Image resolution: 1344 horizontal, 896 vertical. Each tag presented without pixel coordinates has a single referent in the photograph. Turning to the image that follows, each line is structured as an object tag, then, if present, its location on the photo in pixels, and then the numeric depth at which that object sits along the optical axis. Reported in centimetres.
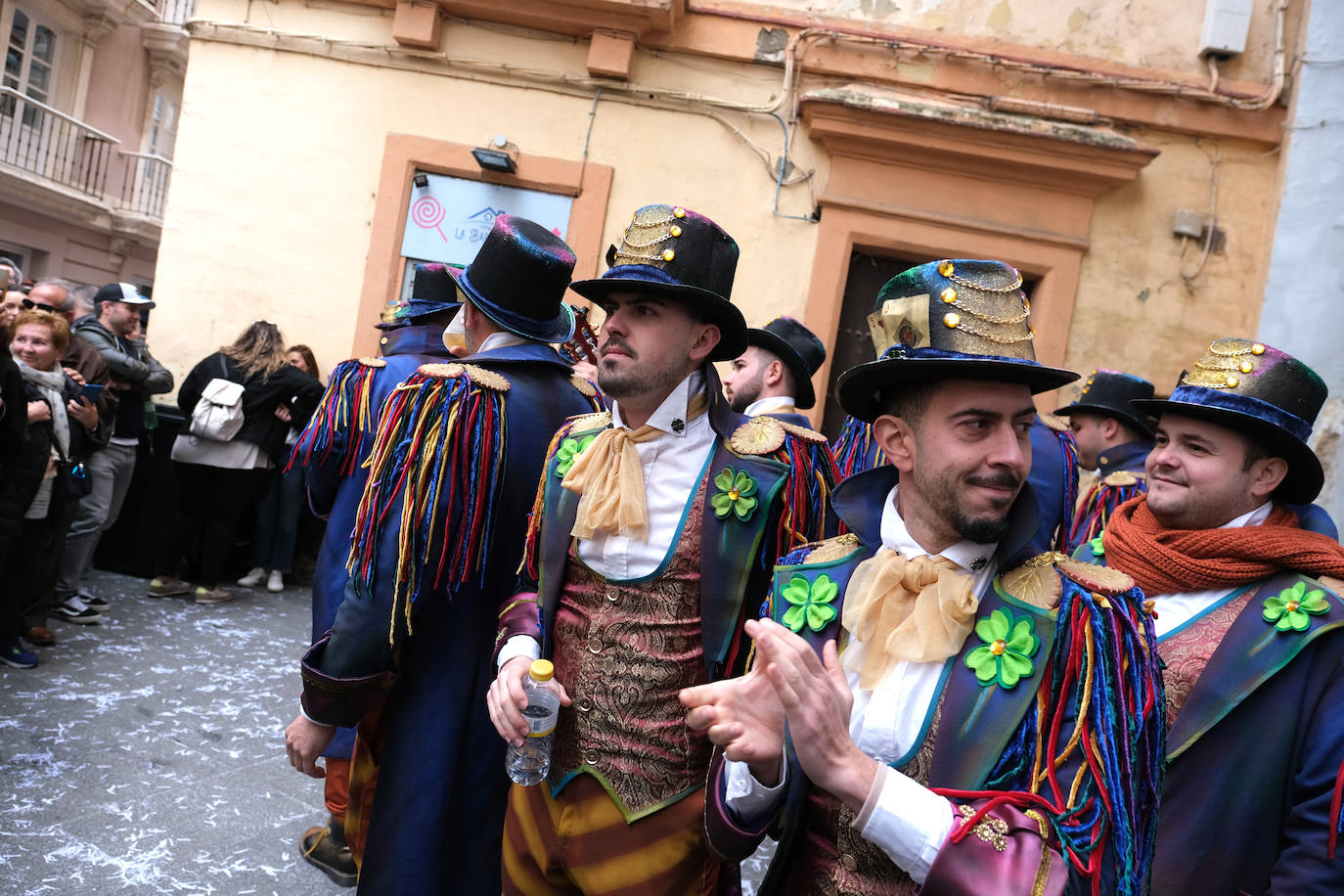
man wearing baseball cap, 620
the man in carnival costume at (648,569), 222
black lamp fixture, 729
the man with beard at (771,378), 415
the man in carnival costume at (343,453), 336
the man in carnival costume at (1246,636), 206
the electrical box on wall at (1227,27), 698
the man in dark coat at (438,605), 243
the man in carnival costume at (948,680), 143
